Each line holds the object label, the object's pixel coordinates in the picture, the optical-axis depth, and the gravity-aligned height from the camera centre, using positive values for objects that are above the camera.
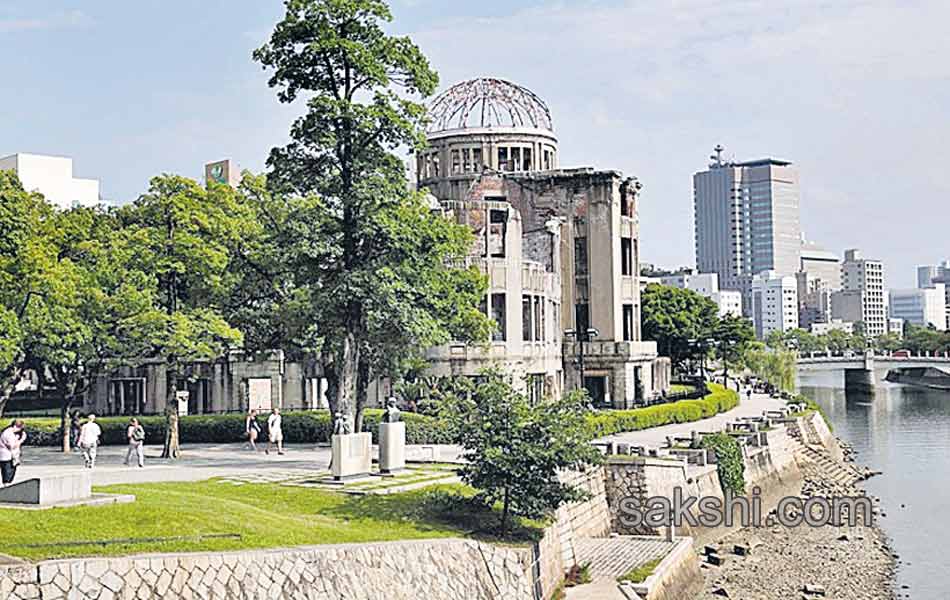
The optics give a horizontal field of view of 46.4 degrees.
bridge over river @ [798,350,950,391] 129.88 -2.18
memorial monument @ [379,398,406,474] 33.12 -2.68
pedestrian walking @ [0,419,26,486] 26.22 -2.25
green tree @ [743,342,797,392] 98.44 -1.68
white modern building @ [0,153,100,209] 87.81 +14.50
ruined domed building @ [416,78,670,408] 68.62 +8.49
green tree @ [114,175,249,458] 40.22 +3.27
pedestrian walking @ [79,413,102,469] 33.75 -2.49
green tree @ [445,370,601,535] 27.77 -2.44
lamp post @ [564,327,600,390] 63.19 +0.93
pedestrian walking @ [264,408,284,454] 40.75 -2.82
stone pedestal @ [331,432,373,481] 31.73 -2.97
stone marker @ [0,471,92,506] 22.50 -2.72
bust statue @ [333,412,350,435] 33.16 -2.18
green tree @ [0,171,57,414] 33.84 +2.80
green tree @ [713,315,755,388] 92.33 +0.90
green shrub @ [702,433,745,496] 45.84 -4.79
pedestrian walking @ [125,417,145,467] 35.88 -2.76
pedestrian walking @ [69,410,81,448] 44.16 -2.89
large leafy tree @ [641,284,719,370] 87.12 +2.02
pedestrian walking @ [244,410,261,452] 42.34 -2.88
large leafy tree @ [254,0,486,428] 35.69 +5.55
